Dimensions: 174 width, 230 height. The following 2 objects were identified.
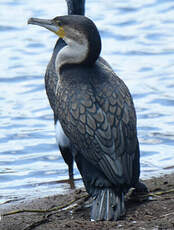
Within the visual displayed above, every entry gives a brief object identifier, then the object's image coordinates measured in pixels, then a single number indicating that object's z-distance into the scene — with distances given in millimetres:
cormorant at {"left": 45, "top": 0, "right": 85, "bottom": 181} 14758
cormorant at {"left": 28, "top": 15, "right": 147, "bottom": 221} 11687
